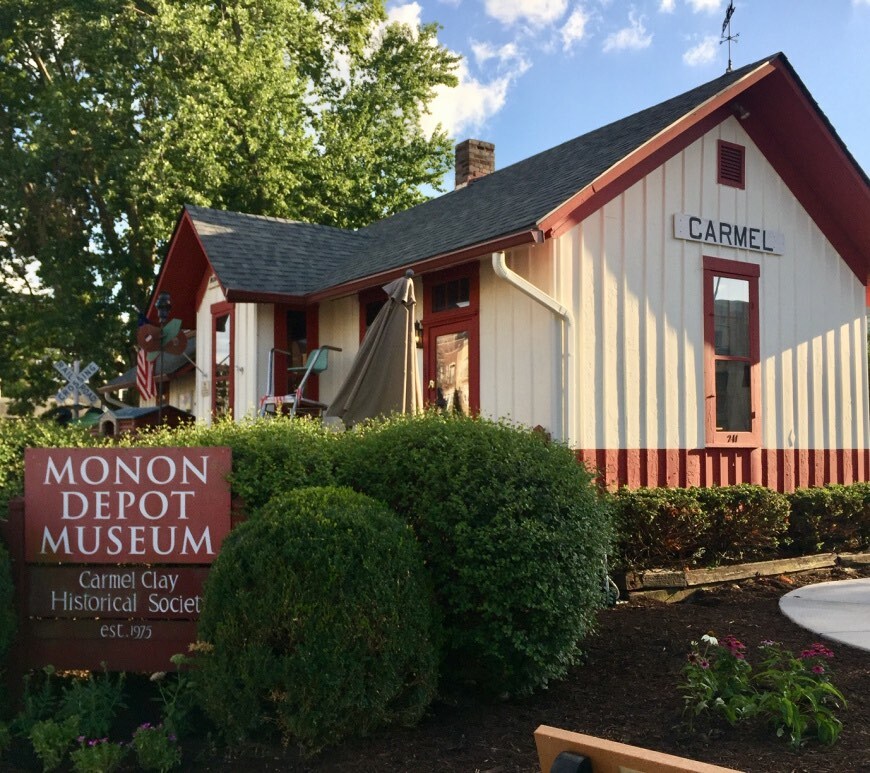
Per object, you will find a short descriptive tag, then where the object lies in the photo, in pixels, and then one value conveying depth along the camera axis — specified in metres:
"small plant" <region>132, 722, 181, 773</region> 4.26
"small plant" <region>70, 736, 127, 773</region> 4.21
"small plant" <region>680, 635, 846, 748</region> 4.14
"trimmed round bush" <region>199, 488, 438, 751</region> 4.22
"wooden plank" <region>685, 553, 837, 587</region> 8.42
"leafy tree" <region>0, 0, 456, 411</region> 21.80
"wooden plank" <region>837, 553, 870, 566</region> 9.78
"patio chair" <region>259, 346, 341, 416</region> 11.97
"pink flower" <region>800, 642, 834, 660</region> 4.61
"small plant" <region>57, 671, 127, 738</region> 4.77
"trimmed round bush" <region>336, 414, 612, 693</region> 4.91
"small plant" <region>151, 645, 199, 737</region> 4.66
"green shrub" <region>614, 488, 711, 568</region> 8.48
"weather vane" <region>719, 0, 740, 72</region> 11.43
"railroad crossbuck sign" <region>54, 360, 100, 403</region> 17.52
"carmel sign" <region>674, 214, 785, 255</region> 10.30
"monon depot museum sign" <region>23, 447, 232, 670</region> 5.25
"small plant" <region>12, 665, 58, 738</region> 4.82
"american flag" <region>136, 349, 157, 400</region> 17.34
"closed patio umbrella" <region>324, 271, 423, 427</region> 9.27
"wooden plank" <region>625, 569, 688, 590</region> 8.12
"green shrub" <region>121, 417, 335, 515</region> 5.29
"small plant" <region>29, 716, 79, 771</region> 4.39
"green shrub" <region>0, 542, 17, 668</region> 4.82
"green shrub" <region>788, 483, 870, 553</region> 10.02
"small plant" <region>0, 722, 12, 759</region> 4.55
